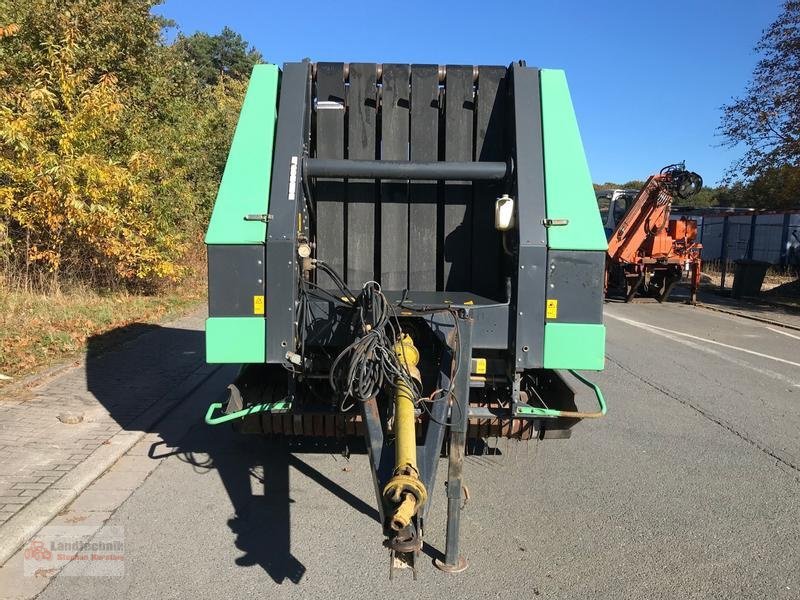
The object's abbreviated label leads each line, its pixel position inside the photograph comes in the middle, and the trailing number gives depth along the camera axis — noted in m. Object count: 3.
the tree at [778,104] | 16.53
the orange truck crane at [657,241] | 14.77
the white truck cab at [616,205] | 18.30
